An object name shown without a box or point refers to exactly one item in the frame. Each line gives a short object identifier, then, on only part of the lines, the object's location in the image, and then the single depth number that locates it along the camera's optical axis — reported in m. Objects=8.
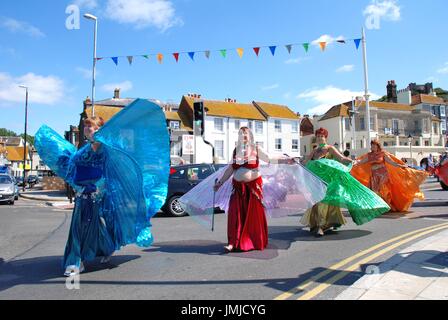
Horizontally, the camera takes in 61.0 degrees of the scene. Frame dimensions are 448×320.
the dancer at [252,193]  5.87
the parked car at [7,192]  18.77
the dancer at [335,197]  6.73
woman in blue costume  4.82
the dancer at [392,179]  9.60
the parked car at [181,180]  11.78
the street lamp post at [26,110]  37.16
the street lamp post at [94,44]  20.69
